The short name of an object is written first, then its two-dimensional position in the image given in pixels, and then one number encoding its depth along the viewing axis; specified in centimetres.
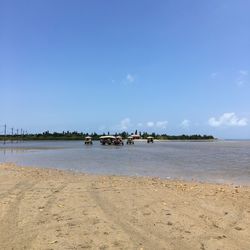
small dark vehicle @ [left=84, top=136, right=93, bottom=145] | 8398
